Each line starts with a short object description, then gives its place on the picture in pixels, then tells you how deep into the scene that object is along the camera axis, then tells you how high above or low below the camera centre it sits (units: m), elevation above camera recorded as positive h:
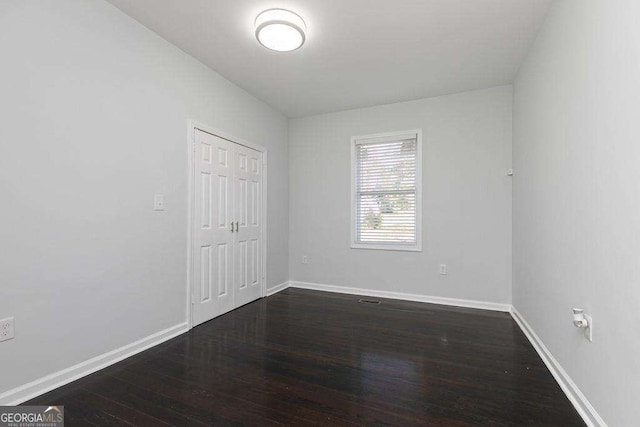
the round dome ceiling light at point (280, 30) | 2.30 +1.45
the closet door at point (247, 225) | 3.64 -0.15
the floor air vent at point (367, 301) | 3.88 -1.13
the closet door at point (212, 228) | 3.04 -0.16
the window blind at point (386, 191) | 4.07 +0.32
